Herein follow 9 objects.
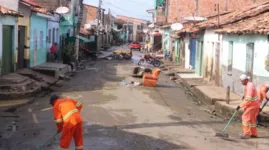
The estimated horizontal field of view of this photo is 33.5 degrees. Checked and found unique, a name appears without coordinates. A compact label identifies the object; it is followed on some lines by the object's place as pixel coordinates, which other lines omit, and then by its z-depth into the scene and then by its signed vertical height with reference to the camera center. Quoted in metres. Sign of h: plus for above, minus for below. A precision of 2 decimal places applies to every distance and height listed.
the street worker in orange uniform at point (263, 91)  11.76 -0.92
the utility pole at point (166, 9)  51.31 +5.29
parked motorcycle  35.75 -0.50
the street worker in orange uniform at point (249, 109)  11.15 -1.33
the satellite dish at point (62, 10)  28.32 +2.76
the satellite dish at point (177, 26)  28.86 +1.88
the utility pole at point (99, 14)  58.02 +5.41
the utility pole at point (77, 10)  38.95 +4.01
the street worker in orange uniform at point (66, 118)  7.89 -1.15
